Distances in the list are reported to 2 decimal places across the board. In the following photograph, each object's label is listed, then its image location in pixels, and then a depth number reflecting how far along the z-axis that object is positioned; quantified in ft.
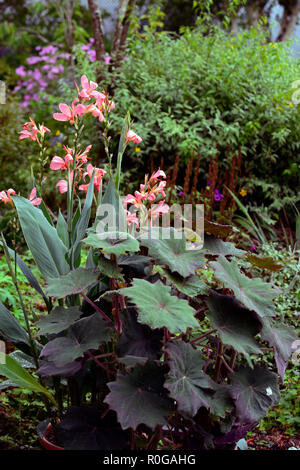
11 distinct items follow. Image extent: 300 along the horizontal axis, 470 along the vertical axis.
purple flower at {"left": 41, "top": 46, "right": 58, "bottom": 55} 26.94
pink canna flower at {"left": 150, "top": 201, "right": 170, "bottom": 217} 5.17
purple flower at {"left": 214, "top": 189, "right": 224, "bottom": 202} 12.34
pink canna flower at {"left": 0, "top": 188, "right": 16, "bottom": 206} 5.15
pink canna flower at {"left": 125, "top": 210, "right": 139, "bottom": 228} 5.31
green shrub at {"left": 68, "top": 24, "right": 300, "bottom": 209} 14.35
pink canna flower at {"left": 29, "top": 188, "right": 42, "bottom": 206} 5.34
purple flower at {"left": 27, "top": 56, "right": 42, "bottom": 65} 28.51
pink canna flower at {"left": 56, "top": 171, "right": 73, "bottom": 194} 5.40
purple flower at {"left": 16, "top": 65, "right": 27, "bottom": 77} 29.07
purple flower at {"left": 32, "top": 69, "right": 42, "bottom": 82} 28.40
